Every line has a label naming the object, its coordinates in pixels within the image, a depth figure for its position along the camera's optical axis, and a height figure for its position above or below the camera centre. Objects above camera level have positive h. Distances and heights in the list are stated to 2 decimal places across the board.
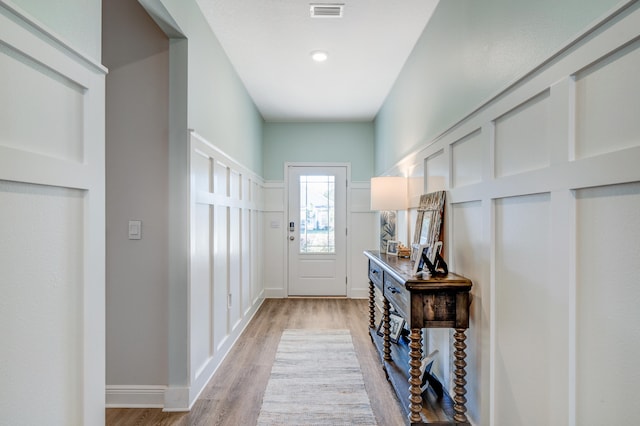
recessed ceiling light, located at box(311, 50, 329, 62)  2.90 +1.41
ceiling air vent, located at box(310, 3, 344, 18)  2.24 +1.40
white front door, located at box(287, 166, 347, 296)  5.01 -0.26
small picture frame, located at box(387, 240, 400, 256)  2.82 -0.31
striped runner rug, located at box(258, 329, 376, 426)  1.96 -1.22
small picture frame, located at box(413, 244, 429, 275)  1.78 -0.25
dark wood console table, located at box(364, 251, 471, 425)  1.62 -0.53
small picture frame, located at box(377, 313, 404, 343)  2.71 -0.97
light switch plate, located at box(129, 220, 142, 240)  2.11 -0.11
